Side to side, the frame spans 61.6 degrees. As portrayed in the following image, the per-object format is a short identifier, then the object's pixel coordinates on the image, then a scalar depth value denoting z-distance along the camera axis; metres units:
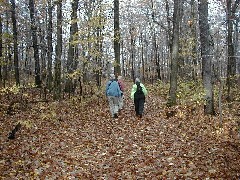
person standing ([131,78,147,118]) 9.50
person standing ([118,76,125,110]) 10.25
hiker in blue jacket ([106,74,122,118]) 9.40
